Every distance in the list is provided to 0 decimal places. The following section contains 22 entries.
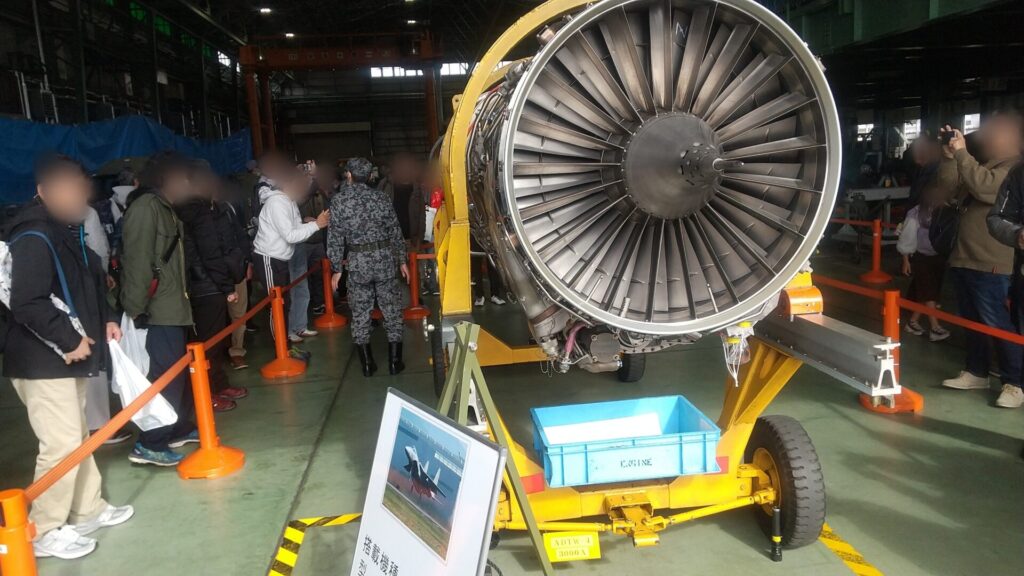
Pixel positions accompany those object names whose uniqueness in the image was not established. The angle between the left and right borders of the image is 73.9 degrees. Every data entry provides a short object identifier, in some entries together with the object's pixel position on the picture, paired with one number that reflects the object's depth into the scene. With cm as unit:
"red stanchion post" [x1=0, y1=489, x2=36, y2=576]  198
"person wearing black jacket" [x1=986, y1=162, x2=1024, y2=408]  346
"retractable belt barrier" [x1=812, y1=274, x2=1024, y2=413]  420
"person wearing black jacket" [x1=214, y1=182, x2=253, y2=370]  489
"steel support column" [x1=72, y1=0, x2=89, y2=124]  1134
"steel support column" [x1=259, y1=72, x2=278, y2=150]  1587
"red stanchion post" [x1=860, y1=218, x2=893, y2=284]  816
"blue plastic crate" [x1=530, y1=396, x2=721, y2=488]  248
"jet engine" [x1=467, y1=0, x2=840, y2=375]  222
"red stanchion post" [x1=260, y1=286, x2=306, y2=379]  554
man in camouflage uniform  523
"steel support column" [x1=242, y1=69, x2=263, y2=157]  1470
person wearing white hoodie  576
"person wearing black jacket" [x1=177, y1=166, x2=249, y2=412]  441
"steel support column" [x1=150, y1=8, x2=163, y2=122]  1523
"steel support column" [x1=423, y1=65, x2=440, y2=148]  1525
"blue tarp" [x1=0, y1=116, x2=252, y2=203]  636
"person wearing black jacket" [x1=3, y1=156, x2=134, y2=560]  281
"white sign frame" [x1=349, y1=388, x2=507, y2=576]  166
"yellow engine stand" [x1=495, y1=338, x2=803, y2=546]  264
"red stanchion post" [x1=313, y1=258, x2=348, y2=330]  732
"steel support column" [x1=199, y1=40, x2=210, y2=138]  1867
